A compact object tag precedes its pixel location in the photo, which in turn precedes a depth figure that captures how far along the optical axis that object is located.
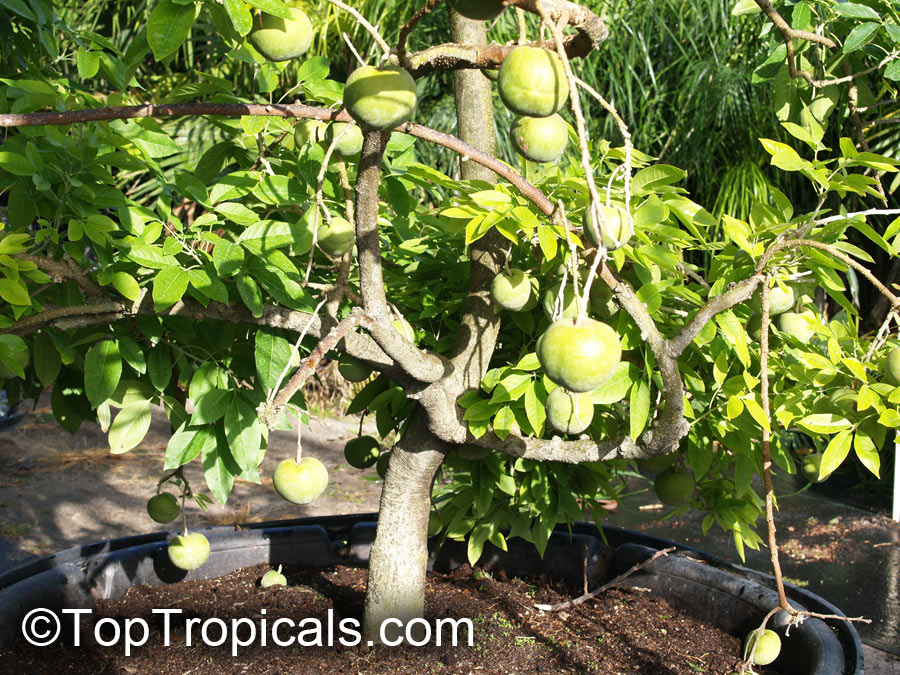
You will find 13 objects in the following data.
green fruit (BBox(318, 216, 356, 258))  1.17
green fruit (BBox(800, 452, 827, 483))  1.50
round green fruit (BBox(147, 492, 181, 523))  1.69
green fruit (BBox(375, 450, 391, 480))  1.82
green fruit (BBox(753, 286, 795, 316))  1.32
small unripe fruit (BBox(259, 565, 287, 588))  1.88
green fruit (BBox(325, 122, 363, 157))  1.19
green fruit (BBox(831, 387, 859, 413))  1.22
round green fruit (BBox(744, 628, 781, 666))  1.29
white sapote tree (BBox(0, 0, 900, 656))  1.15
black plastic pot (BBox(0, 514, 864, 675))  1.62
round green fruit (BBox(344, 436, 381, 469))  1.87
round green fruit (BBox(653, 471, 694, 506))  1.62
